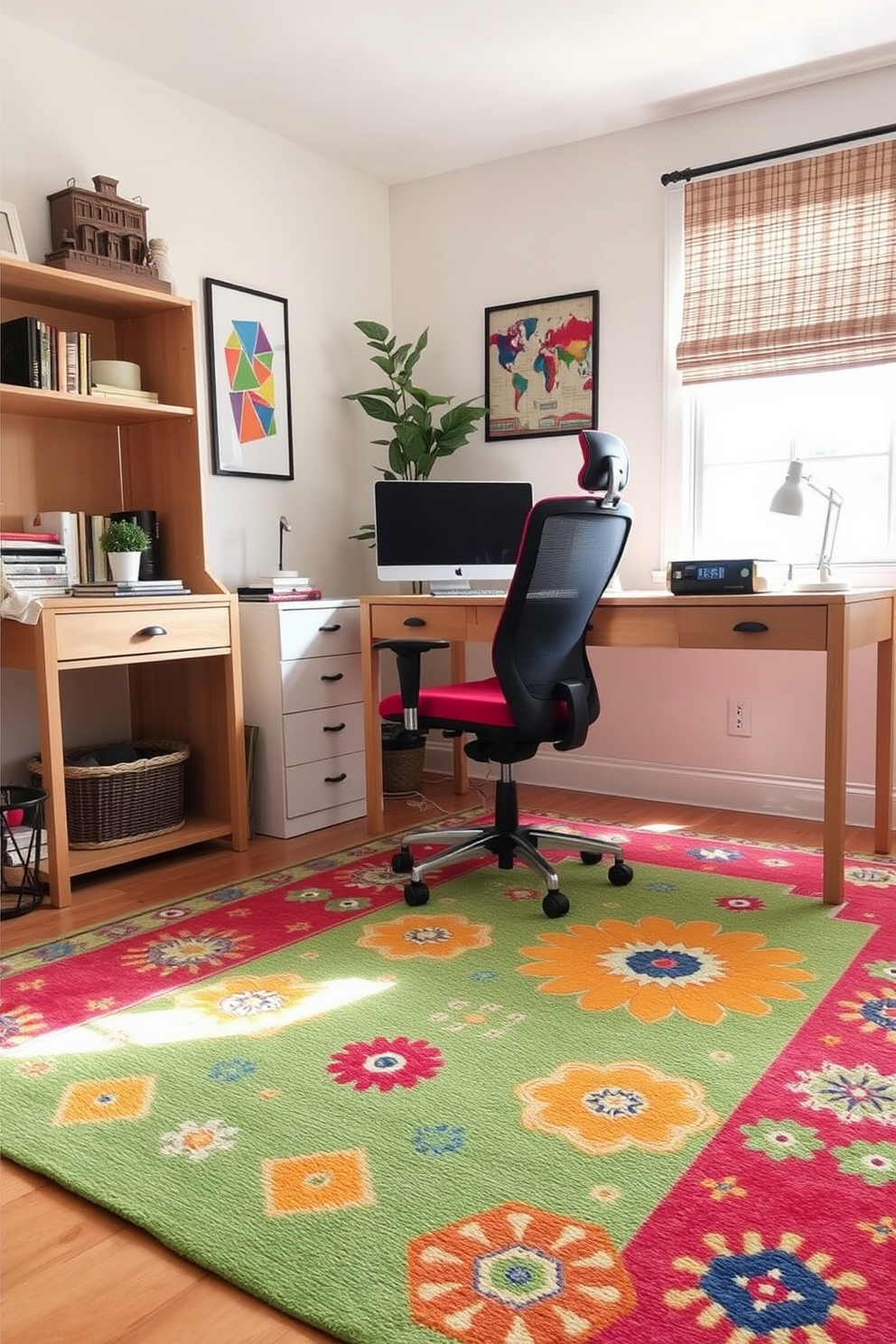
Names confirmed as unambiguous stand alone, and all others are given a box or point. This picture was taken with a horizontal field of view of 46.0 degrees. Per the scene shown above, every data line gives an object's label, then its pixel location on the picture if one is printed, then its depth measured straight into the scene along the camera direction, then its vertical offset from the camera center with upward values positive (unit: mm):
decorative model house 2967 +921
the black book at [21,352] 2814 +546
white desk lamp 3055 +125
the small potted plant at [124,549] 2982 +15
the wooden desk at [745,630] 2592 -231
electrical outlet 3676 -602
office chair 2533 -303
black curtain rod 3271 +1254
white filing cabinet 3332 -500
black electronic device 2786 -89
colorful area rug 1249 -874
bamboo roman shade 3297 +891
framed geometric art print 3688 +609
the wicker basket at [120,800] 2957 -700
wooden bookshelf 2738 +80
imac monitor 3641 +66
